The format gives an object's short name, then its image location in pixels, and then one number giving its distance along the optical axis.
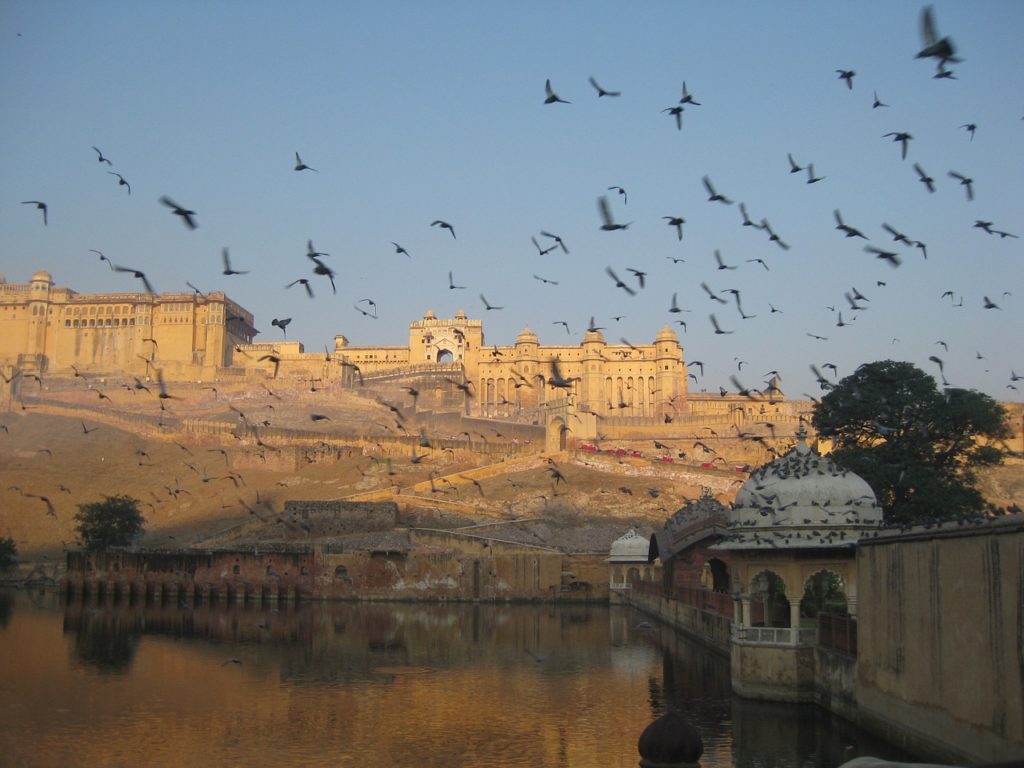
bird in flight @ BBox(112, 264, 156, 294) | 15.08
